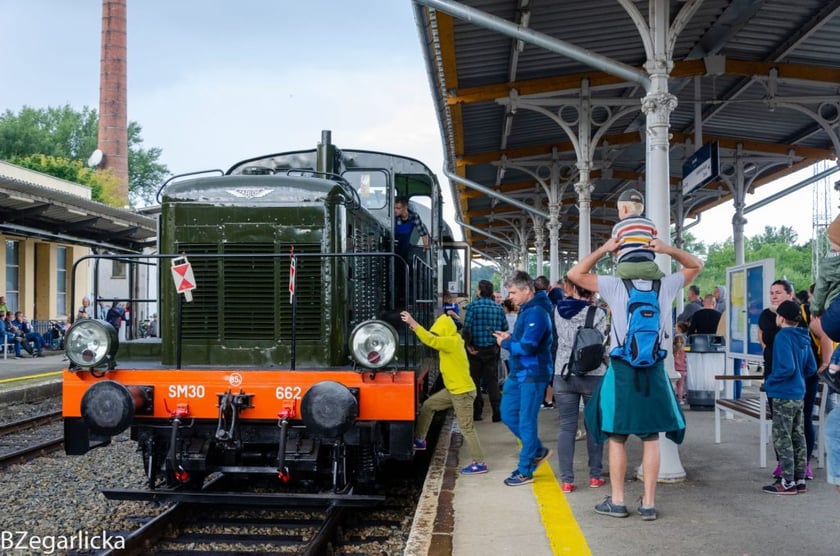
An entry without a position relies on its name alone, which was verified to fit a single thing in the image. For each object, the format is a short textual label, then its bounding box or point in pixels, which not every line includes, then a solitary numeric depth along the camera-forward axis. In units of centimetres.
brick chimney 4041
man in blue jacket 598
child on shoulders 468
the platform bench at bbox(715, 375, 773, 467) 639
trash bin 966
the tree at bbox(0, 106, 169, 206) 5491
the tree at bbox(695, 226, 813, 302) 6706
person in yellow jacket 636
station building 1545
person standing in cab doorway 782
